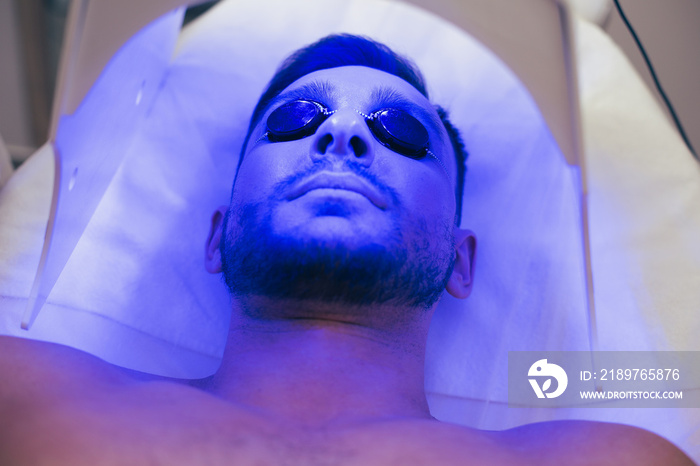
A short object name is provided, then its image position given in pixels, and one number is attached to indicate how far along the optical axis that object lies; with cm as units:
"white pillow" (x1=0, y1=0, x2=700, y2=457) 72
